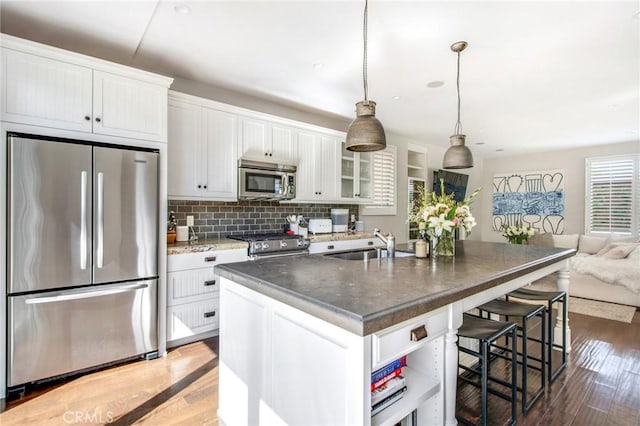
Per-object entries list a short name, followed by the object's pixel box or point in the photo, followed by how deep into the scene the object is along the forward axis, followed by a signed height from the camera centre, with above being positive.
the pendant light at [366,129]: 1.89 +0.48
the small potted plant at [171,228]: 3.09 -0.21
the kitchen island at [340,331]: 1.15 -0.51
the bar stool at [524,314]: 2.00 -0.70
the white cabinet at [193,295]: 2.81 -0.79
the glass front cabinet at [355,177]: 4.63 +0.48
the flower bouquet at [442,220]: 2.24 -0.07
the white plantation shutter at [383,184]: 5.17 +0.43
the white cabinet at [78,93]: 2.13 +0.83
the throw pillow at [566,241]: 6.09 -0.56
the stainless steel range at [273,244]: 3.25 -0.38
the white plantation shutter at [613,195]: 5.98 +0.33
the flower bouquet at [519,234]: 5.46 -0.40
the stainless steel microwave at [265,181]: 3.50 +0.31
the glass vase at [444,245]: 2.31 -0.25
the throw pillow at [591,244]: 5.79 -0.58
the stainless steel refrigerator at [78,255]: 2.12 -0.35
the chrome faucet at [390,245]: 2.38 -0.26
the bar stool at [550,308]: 2.40 -0.76
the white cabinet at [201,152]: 3.08 +0.56
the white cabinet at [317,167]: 4.12 +0.56
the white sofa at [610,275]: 4.21 -0.86
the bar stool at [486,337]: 1.74 -0.70
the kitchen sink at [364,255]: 2.52 -0.36
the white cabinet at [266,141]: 3.58 +0.78
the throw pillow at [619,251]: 4.76 -0.58
